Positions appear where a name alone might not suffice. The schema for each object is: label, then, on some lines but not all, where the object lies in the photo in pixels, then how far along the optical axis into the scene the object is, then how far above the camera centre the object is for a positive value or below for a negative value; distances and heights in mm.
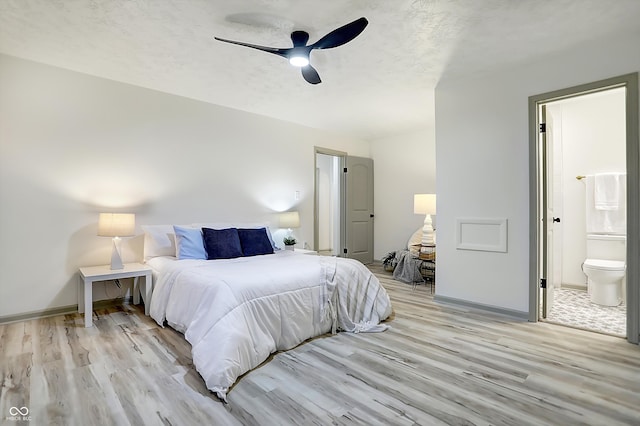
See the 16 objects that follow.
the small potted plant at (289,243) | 4867 -444
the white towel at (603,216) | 4078 -73
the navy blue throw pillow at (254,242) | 3916 -352
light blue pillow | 3574 -333
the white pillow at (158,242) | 3760 -320
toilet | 3682 -635
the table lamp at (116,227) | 3328 -136
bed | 2143 -734
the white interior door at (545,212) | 3275 -14
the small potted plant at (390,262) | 5557 -857
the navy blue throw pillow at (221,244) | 3626 -338
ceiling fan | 2209 +1225
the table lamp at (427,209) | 4898 +36
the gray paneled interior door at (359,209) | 6352 +58
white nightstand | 3074 -609
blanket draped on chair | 4961 -872
